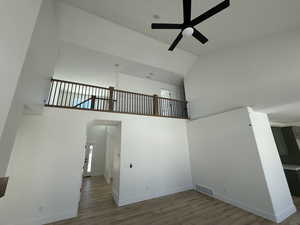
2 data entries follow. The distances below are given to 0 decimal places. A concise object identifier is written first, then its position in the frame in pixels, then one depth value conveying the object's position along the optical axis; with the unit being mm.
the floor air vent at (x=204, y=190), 4258
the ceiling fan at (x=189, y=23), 2018
